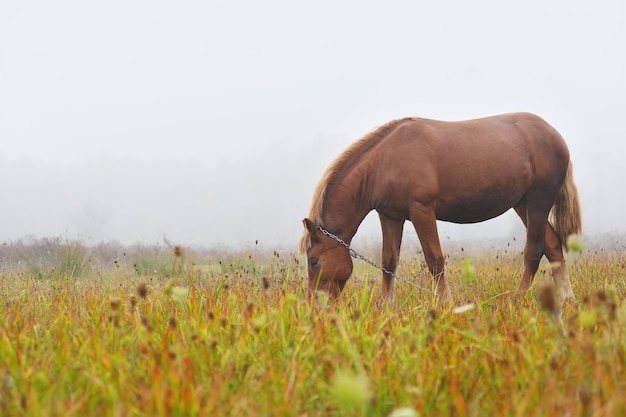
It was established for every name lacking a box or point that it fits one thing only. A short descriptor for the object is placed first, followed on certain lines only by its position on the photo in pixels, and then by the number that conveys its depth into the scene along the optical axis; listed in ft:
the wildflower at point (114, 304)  16.42
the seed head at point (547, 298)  11.82
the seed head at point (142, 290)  15.54
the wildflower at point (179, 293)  17.23
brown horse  36.17
